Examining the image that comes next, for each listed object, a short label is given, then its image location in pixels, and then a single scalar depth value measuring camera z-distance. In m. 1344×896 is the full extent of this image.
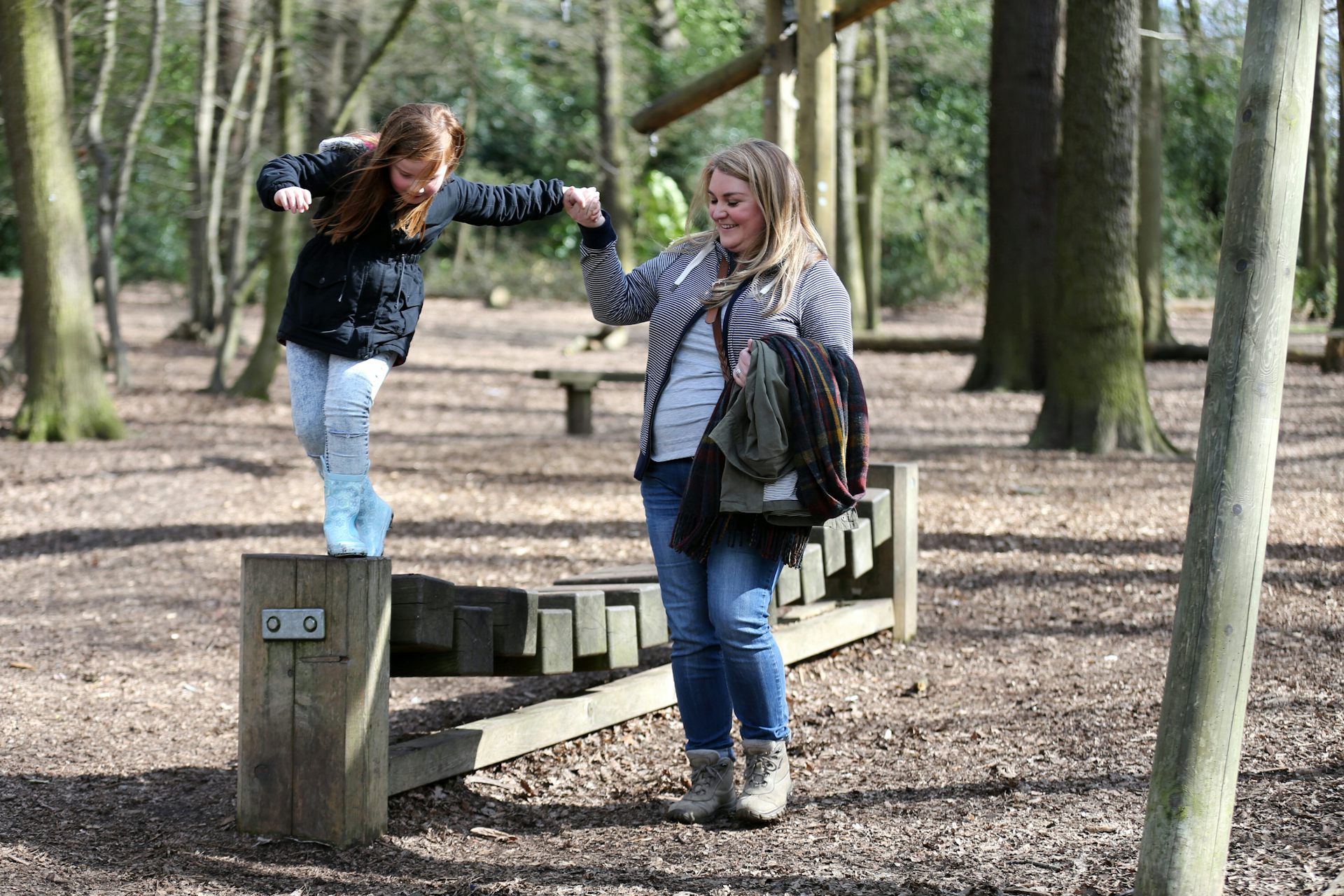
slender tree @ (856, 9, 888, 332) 20.50
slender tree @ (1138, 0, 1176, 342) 16.56
